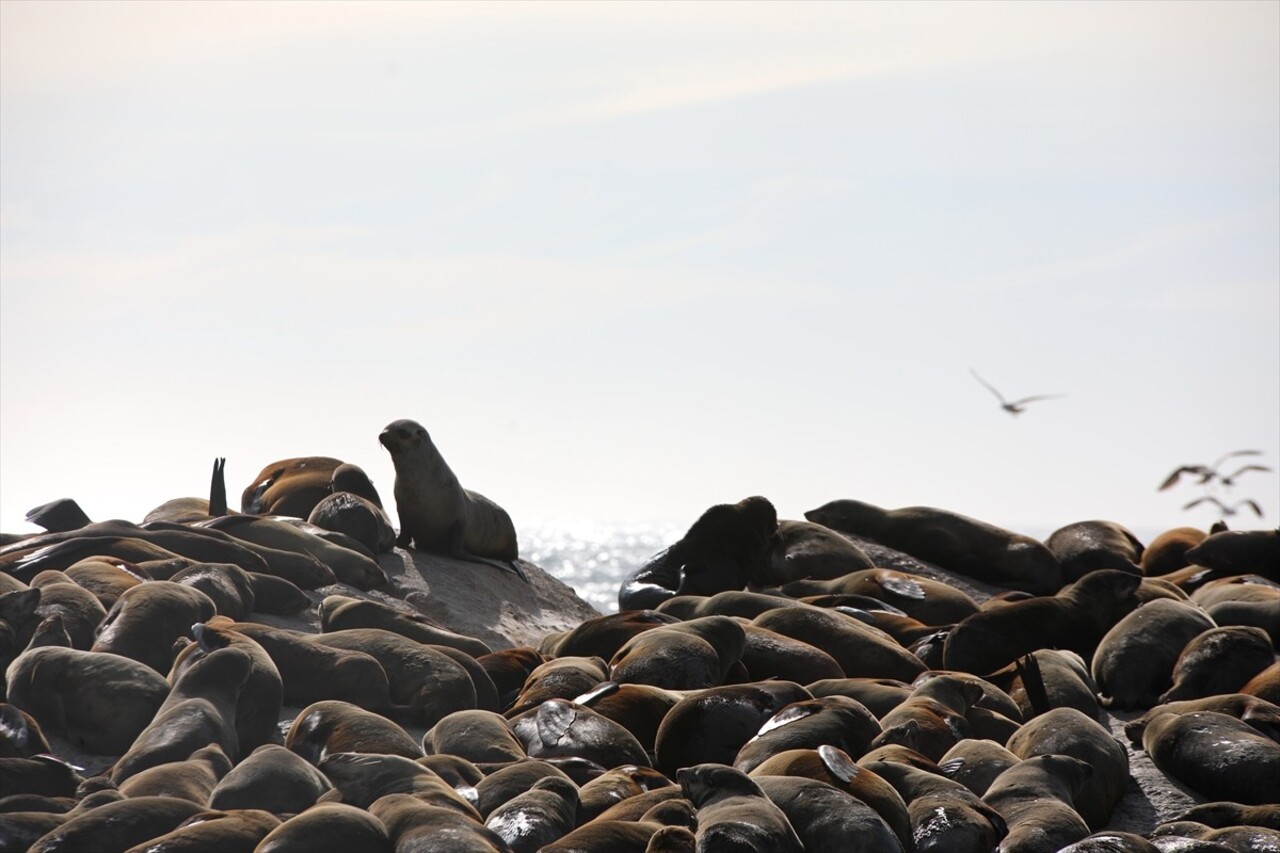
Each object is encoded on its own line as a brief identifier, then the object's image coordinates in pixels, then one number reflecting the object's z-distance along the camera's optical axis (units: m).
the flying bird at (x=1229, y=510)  26.07
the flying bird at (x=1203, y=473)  26.00
